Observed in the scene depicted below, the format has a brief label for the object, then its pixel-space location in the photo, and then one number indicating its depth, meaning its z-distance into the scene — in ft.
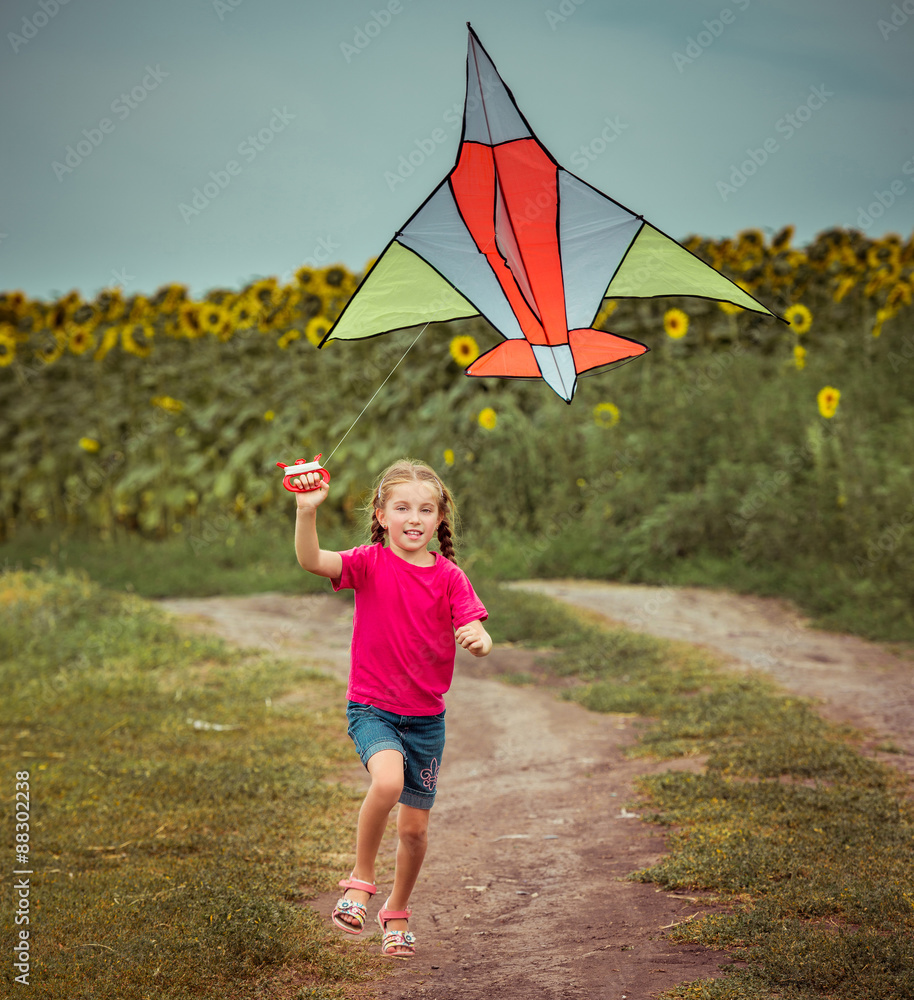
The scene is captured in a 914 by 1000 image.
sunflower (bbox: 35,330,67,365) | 41.73
